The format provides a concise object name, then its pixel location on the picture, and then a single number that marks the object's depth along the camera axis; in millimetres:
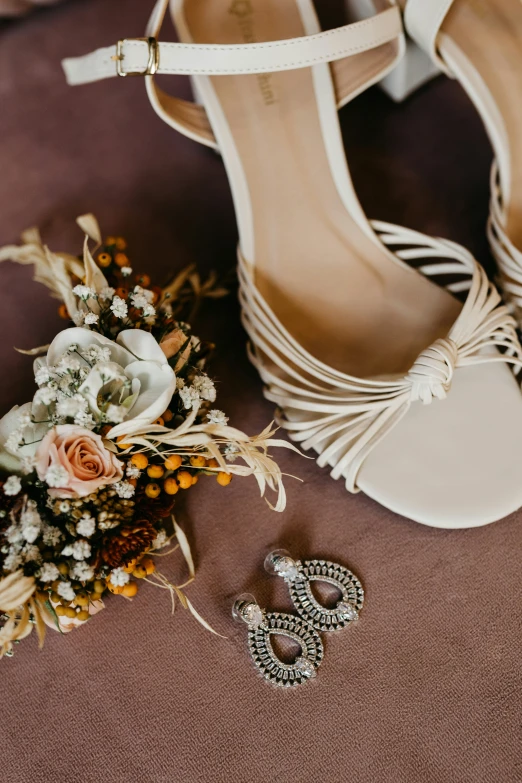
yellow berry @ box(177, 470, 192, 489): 265
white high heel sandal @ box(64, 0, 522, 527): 290
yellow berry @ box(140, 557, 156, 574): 267
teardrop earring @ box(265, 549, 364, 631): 287
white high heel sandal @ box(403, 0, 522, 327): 322
